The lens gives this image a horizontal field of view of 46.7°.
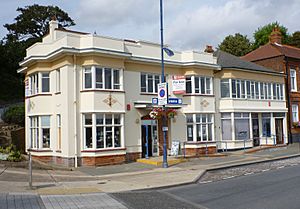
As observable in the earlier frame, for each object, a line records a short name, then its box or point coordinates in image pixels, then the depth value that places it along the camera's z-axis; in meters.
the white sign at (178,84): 23.09
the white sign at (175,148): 23.38
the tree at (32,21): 56.06
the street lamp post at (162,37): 18.55
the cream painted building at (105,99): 20.09
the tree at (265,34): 54.97
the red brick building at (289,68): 33.44
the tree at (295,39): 54.22
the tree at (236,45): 54.03
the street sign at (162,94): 18.27
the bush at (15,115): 28.66
